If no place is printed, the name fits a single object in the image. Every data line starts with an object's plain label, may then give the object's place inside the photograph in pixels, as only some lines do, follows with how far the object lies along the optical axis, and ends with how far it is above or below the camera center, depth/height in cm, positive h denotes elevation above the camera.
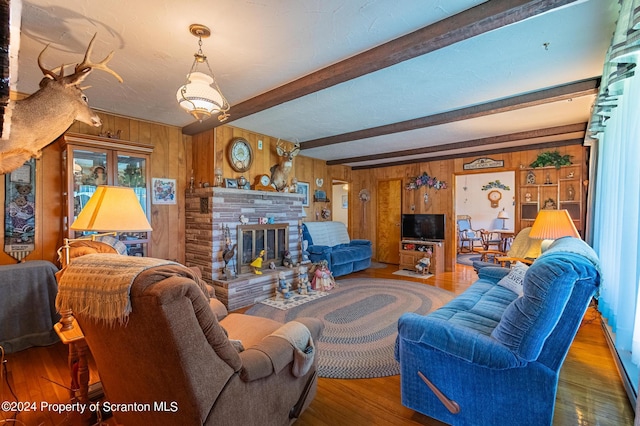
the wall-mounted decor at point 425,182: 625 +57
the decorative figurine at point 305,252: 505 -85
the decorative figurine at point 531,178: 527 +57
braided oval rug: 235 -131
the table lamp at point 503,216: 872 -23
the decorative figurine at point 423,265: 568 -116
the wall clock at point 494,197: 918 +37
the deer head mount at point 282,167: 474 +65
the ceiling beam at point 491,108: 275 +115
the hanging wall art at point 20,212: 295 -10
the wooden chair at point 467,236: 858 -86
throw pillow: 255 -67
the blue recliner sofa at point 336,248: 527 -84
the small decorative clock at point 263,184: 448 +35
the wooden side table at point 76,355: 161 -91
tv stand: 582 -97
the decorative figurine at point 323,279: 453 -117
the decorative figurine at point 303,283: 431 -118
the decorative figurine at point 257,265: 421 -88
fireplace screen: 419 -58
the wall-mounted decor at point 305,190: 606 +34
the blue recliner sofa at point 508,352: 137 -78
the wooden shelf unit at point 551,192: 487 +30
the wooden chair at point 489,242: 813 -96
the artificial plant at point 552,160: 492 +87
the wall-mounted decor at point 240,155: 414 +76
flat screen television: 618 -43
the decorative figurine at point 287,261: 468 -91
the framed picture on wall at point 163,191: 393 +19
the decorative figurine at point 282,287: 414 -121
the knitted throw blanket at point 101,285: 96 -30
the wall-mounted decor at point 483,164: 562 +90
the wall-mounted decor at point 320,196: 641 +23
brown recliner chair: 96 -67
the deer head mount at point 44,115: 179 +59
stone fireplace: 384 -47
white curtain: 162 +24
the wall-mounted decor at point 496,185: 893 +74
